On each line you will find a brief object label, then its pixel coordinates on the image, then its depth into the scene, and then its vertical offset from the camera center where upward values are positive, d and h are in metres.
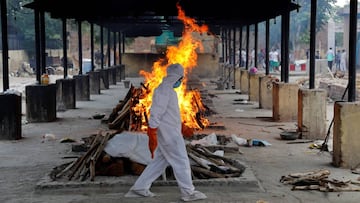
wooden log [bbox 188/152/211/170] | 9.70 -1.55
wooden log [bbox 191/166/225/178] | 9.45 -1.68
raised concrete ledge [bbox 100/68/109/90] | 32.25 -0.78
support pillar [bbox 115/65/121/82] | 38.20 -0.49
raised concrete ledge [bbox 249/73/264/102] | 24.50 -0.92
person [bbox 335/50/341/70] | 49.12 +0.34
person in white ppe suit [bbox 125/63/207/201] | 8.23 -0.96
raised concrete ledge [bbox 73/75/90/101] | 24.78 -0.93
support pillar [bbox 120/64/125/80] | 40.17 -0.44
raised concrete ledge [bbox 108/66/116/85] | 35.29 -0.57
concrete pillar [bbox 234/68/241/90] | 31.40 -0.71
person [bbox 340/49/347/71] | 46.88 +0.24
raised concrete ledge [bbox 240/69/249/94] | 28.36 -0.79
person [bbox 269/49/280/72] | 49.50 +0.36
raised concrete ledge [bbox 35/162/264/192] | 9.03 -1.77
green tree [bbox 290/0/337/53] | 62.05 +4.56
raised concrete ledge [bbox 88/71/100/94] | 28.80 -0.80
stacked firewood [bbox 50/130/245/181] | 9.51 -1.63
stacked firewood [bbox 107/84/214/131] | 14.45 -1.25
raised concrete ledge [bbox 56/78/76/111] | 21.70 -1.03
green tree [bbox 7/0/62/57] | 52.88 +3.38
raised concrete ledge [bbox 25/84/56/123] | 17.50 -1.06
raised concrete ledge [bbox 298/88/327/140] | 14.16 -1.16
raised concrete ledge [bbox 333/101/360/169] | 10.63 -1.26
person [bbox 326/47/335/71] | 43.96 +0.49
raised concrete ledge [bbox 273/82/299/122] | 17.38 -1.05
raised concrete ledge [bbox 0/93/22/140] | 14.13 -1.16
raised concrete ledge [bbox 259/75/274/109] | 21.56 -1.09
